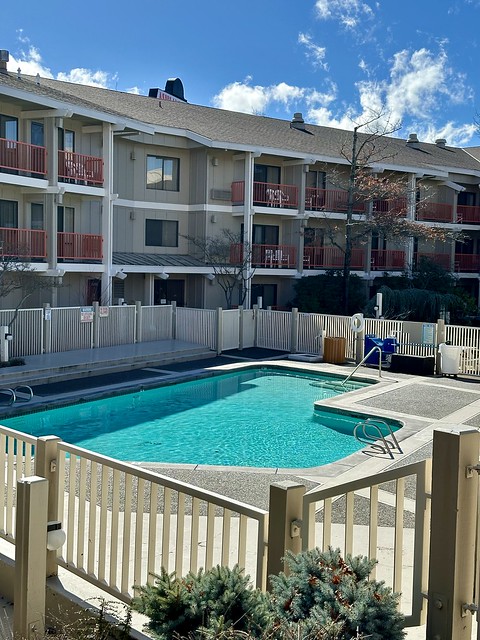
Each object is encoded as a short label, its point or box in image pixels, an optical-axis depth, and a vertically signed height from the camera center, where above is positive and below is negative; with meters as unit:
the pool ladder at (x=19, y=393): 17.30 -2.85
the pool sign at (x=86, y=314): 23.14 -1.16
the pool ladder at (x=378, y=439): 12.87 -2.91
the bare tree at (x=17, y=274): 21.73 +0.03
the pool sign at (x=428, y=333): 22.41 -1.46
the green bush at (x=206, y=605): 3.93 -1.75
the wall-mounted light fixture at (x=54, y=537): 5.33 -1.86
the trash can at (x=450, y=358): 21.41 -2.10
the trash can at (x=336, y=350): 23.70 -2.14
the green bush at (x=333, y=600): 3.69 -1.62
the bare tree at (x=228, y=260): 31.39 +0.83
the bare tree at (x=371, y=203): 32.66 +3.75
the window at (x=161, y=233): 32.25 +1.95
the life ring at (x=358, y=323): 23.19 -1.25
